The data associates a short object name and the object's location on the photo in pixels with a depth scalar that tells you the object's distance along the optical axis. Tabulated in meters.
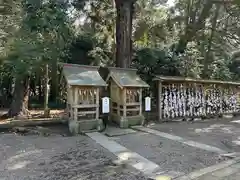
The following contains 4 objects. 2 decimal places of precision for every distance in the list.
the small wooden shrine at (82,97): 5.17
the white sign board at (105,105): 5.58
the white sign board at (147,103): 6.34
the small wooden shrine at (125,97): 5.80
